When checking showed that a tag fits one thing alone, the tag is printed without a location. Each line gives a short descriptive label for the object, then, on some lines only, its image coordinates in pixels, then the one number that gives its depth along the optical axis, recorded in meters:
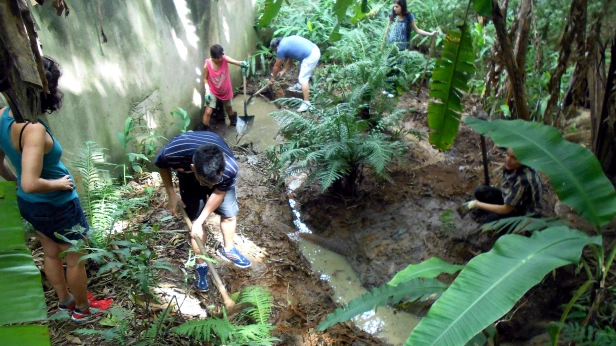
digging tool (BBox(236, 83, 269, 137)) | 6.39
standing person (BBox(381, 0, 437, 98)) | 6.72
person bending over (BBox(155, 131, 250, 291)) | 3.00
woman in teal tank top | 2.27
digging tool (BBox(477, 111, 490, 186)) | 3.94
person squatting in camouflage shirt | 3.40
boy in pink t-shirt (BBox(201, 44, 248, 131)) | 6.05
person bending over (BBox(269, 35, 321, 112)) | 6.82
